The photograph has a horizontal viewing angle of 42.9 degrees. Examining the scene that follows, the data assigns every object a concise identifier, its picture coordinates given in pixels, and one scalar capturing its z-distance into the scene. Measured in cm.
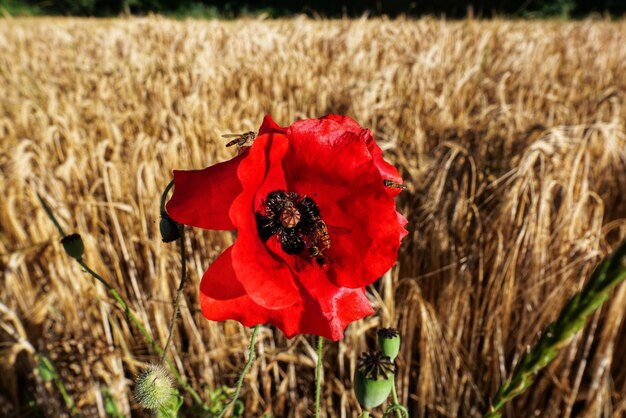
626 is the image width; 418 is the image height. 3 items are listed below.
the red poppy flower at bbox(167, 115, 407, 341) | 21
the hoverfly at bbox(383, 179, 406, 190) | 23
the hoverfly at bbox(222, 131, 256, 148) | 24
